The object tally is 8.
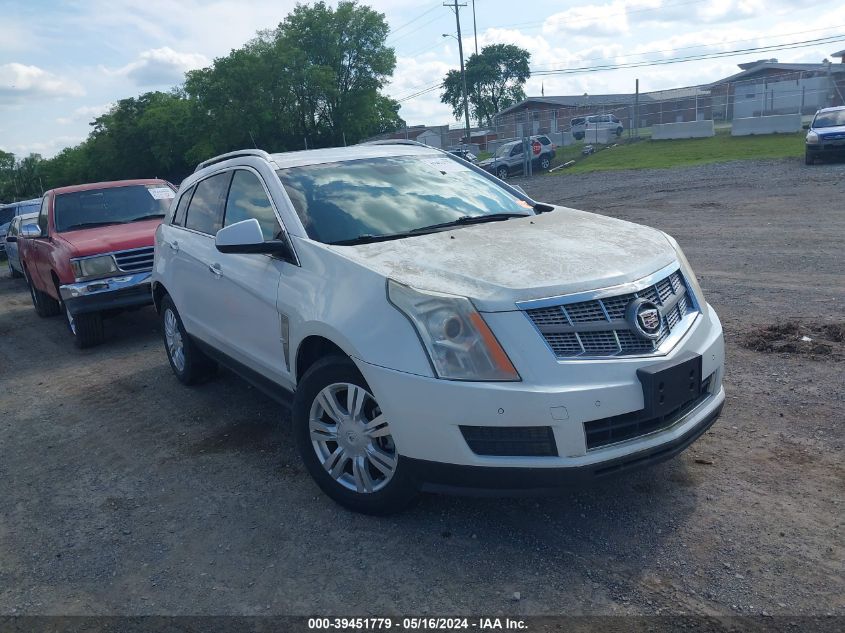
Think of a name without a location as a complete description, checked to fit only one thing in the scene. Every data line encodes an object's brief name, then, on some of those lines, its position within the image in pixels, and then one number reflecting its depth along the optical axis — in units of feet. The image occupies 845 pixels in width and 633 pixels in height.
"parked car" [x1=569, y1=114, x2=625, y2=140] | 141.38
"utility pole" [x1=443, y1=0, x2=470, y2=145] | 187.32
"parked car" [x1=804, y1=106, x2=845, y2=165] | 70.13
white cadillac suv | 10.84
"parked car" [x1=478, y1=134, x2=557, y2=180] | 115.44
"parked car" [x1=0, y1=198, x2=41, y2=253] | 74.90
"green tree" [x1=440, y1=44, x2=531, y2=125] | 312.50
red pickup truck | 28.35
